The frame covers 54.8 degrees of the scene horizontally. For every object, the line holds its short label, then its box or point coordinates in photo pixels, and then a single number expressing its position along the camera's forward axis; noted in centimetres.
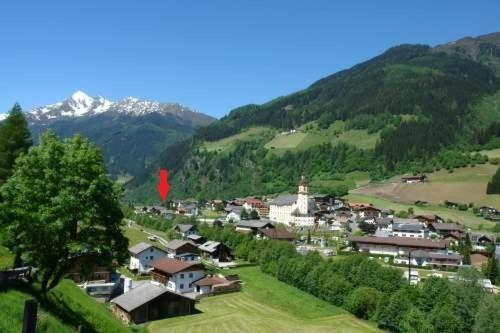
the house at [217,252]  8406
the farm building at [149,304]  4841
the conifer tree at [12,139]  3953
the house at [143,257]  7212
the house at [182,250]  7844
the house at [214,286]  6191
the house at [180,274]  6312
